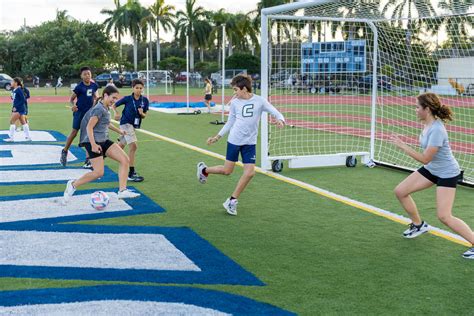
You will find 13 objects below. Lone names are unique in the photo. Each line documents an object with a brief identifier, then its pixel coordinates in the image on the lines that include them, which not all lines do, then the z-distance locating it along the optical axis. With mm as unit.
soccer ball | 7719
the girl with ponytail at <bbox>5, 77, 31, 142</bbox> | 15078
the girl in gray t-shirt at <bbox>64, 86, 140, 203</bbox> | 7879
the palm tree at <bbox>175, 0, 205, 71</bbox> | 77938
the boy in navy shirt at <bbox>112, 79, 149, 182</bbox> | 9816
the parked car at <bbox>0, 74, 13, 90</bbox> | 54697
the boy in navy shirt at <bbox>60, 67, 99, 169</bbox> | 11359
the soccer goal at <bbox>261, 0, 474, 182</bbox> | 11109
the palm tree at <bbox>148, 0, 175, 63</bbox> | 77625
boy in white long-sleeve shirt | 7742
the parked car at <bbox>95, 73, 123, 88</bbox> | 57438
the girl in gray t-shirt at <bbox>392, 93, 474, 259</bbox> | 5719
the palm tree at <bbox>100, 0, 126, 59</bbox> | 80562
